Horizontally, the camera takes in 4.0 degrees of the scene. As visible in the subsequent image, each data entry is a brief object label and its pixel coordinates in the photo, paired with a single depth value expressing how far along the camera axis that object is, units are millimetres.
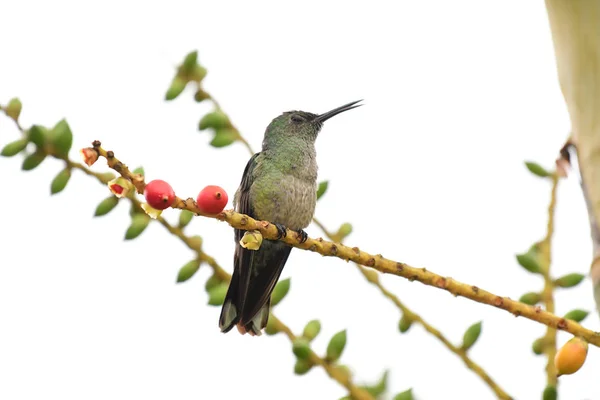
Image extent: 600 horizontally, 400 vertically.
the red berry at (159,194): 3557
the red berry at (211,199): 3582
